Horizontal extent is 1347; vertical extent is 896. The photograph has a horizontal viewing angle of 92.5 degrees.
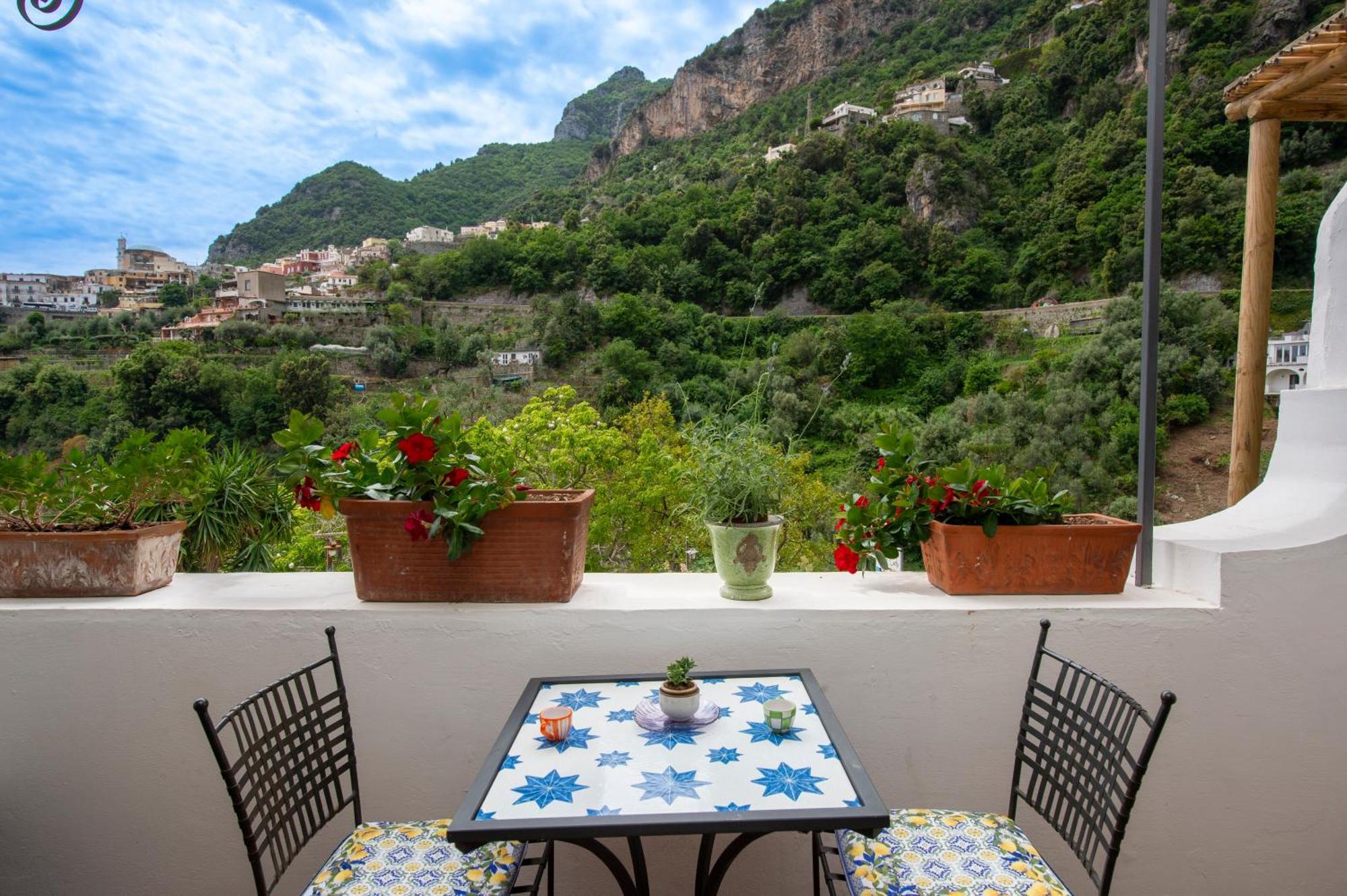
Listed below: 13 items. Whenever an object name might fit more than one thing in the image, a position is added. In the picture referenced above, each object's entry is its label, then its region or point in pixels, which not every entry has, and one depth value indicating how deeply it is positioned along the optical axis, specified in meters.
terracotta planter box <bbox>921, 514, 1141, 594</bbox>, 1.29
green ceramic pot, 1.28
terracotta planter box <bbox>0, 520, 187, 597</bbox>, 1.25
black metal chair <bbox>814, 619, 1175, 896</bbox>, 0.89
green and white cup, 0.93
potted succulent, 0.96
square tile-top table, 0.72
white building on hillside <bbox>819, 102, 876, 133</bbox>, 38.41
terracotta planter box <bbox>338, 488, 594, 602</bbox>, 1.23
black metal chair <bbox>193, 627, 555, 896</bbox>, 0.88
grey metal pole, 1.26
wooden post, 2.08
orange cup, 0.93
